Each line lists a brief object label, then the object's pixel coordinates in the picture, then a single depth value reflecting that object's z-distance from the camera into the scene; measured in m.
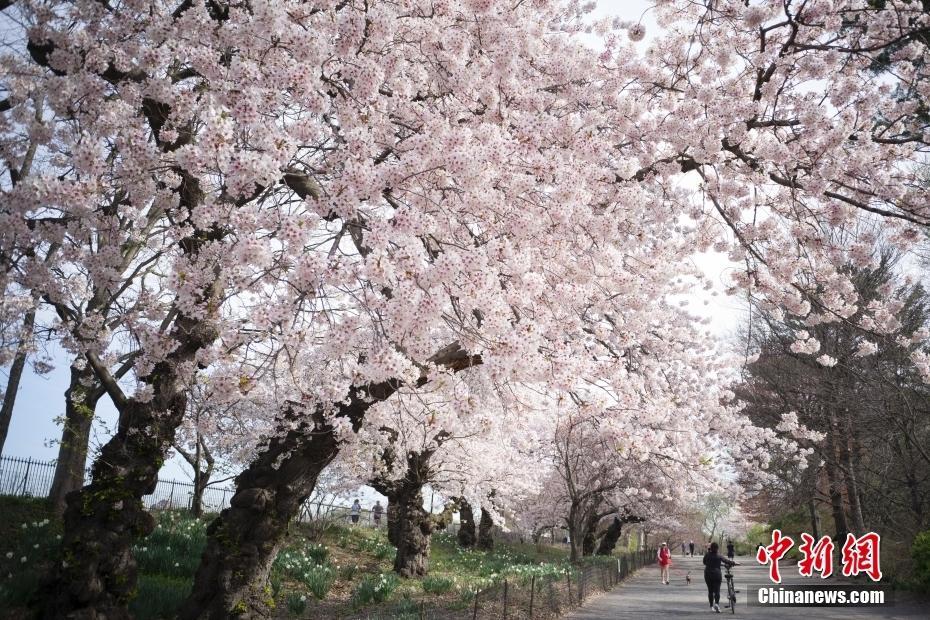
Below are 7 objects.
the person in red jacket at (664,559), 20.38
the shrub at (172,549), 8.44
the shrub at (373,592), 8.92
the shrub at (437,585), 9.61
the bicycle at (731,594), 11.98
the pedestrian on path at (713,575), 12.36
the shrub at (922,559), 12.65
